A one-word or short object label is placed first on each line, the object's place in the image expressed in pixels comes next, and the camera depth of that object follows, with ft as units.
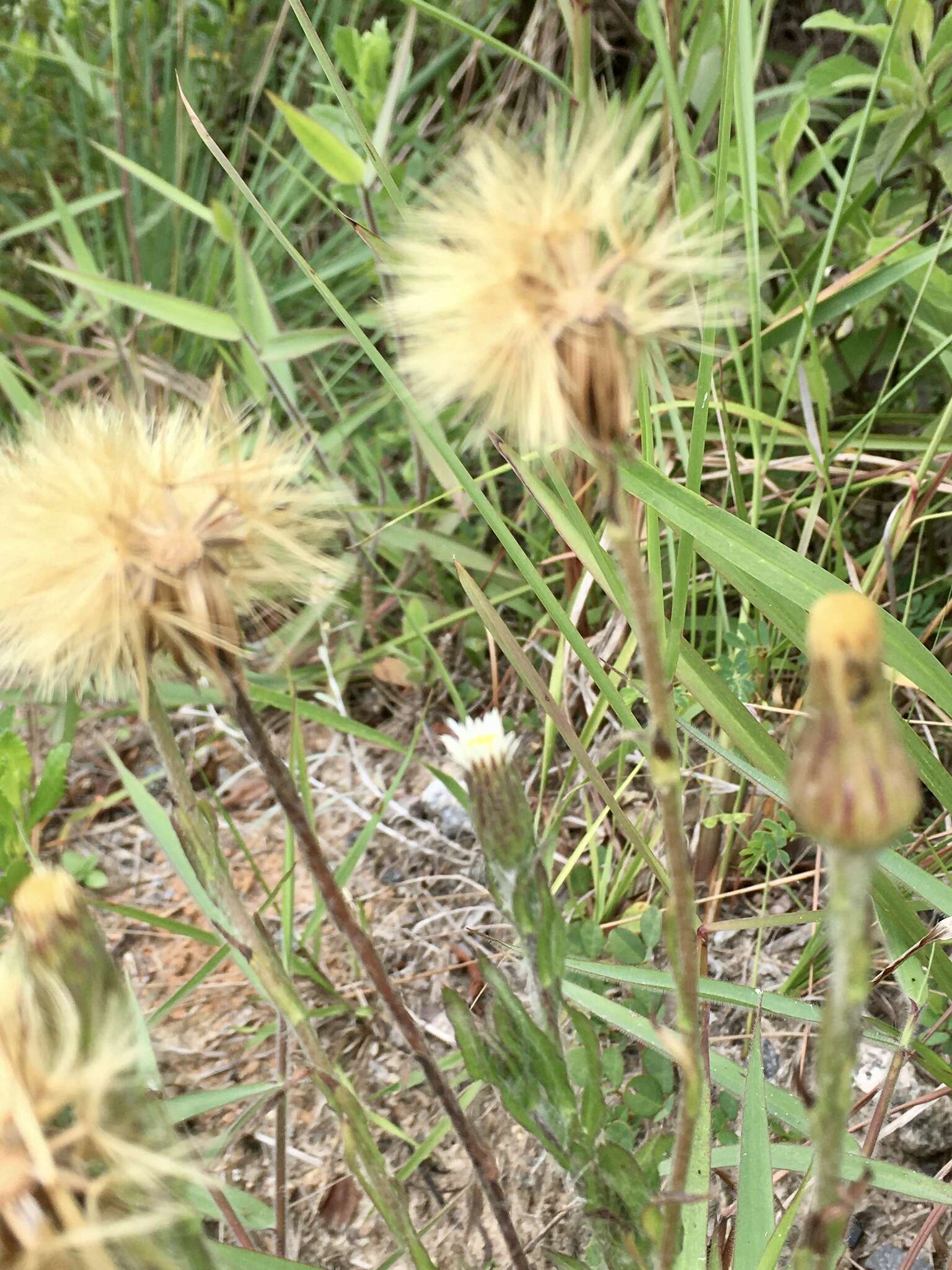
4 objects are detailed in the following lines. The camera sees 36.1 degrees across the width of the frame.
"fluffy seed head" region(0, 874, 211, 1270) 0.37
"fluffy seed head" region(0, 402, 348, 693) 0.52
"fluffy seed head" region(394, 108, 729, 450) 0.43
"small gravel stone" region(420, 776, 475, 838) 1.29
